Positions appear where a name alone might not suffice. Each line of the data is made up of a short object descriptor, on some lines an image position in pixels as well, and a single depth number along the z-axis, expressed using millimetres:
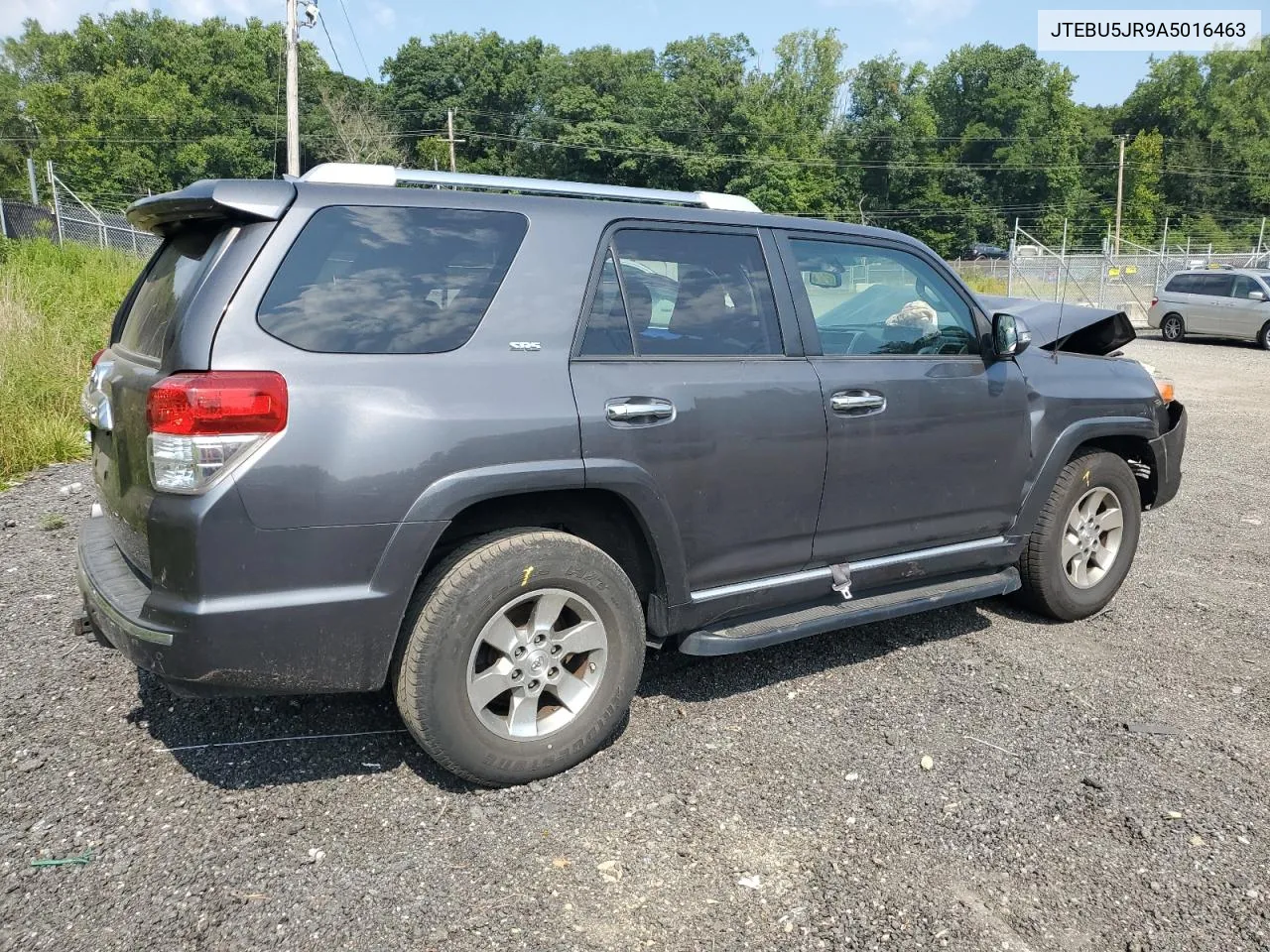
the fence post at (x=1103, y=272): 29656
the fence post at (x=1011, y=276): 25897
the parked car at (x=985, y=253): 57469
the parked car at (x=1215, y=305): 20703
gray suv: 2688
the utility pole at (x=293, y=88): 22547
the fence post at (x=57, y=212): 21031
